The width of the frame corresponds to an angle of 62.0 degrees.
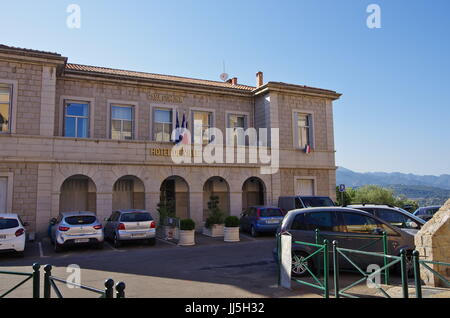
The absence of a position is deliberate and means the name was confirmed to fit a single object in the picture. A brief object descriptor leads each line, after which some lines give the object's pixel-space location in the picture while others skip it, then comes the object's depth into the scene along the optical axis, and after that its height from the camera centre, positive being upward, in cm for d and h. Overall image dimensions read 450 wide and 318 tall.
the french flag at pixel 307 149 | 2349 +250
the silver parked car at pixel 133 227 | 1467 -145
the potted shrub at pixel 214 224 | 1858 -172
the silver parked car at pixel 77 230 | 1341 -145
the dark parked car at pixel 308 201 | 1991 -65
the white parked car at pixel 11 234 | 1209 -141
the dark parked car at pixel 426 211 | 1916 -117
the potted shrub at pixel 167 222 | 1775 -158
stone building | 1731 +287
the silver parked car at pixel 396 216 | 1169 -91
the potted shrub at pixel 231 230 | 1686 -182
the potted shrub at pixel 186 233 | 1588 -184
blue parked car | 1775 -142
